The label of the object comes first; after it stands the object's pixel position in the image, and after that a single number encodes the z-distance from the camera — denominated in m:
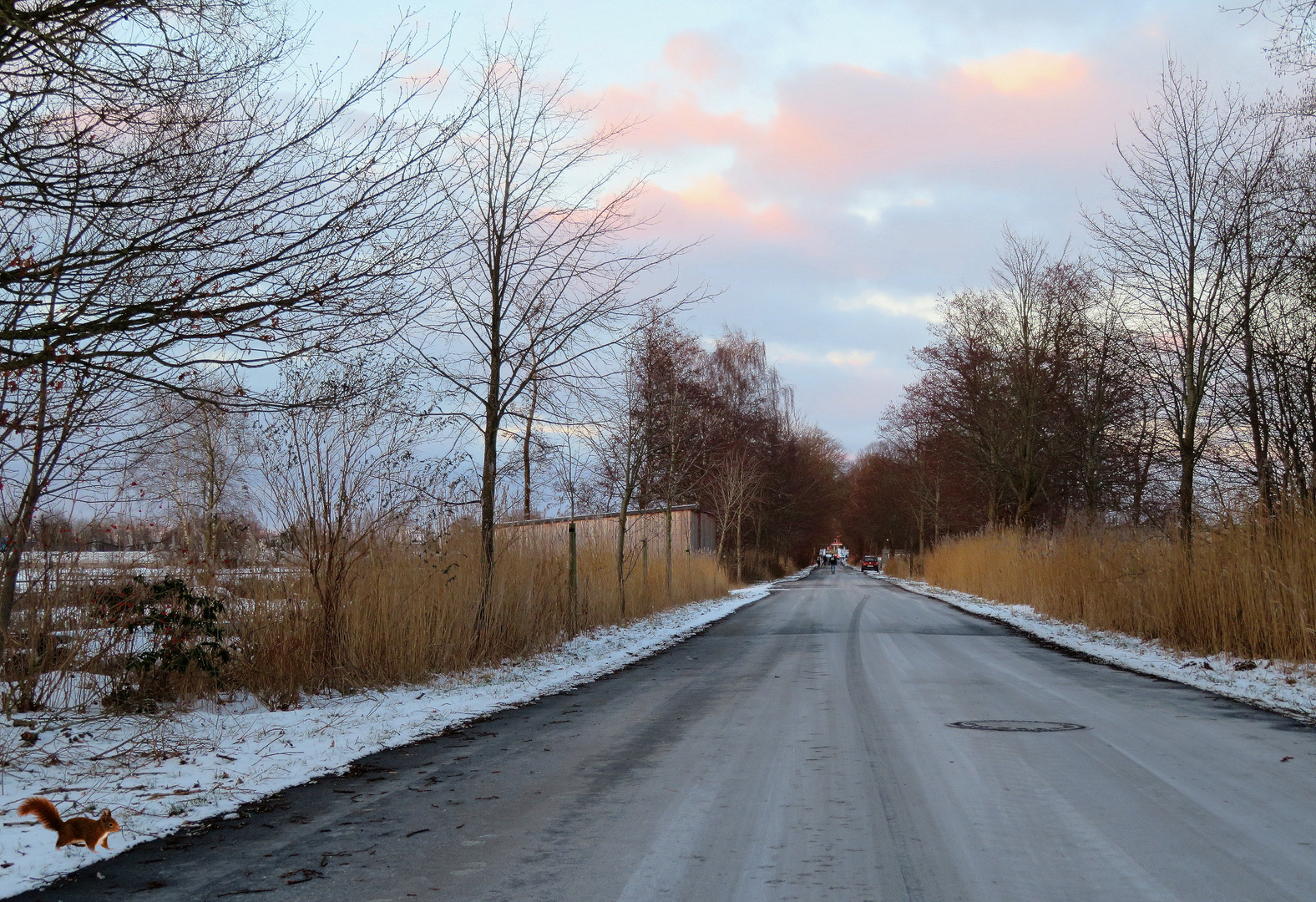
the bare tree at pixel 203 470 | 6.99
